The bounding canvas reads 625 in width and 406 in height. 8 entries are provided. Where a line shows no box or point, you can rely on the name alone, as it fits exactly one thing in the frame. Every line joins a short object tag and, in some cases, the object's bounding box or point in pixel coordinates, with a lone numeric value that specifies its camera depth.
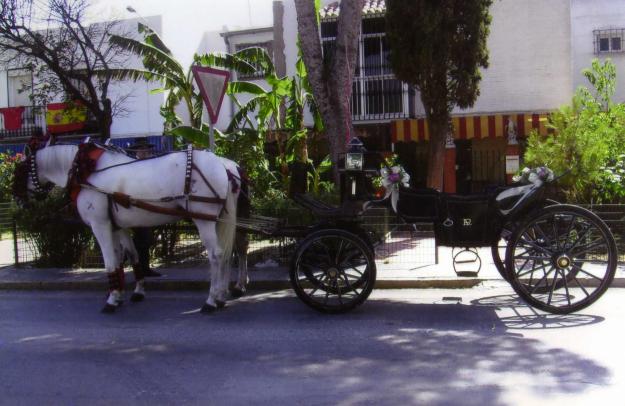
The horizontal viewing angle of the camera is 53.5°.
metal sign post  8.44
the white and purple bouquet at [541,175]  6.52
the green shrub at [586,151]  10.52
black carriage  6.37
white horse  7.06
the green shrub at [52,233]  9.86
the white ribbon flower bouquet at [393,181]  6.79
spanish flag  22.82
